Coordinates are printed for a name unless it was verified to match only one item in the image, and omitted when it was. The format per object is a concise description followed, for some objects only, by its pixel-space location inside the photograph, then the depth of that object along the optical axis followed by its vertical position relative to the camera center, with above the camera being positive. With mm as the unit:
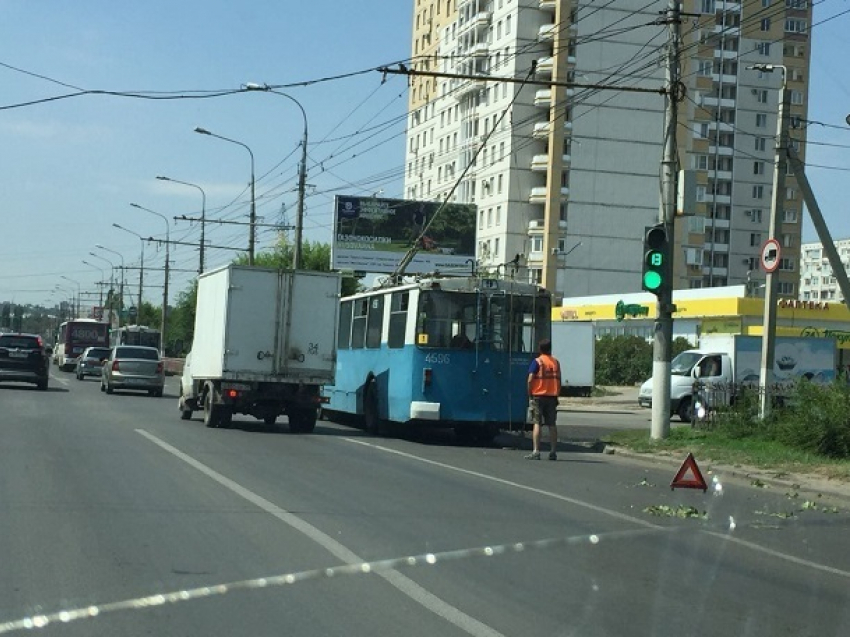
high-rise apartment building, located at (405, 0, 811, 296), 87875 +17420
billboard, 61406 +6370
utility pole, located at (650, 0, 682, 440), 21828 +2577
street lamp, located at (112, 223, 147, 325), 93769 +5626
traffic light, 21547 +2038
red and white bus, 75125 +563
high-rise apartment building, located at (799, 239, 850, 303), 187000 +16979
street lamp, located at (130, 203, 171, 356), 74562 +3052
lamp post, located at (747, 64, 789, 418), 23156 +2040
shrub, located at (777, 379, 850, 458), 18891 -504
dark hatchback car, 40531 -564
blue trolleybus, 22312 +326
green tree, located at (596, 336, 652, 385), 61281 +712
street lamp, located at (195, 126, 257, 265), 47500 +4915
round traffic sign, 22641 +2348
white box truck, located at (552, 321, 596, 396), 49062 +771
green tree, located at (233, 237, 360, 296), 90188 +7666
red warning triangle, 15422 -1197
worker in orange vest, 19562 -318
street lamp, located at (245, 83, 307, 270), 42531 +5301
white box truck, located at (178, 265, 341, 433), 24438 +255
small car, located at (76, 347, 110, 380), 58125 -756
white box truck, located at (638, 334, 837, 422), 36844 +688
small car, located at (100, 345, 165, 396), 41188 -678
